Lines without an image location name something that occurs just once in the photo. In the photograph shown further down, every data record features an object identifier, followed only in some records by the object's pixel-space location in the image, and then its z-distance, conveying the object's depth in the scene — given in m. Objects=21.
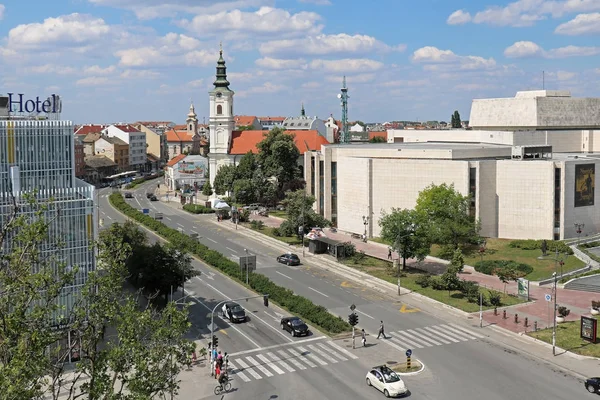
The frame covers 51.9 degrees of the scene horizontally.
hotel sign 41.94
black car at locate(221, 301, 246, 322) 49.88
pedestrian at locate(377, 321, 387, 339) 45.69
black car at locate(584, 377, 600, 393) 35.53
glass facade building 39.34
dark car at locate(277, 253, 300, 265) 71.44
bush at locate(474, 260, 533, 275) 65.03
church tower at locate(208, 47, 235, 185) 128.38
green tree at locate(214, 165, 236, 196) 119.06
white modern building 76.25
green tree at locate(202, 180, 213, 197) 130.88
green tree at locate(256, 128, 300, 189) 115.34
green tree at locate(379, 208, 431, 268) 63.97
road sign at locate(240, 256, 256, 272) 56.56
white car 35.03
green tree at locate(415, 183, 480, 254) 70.06
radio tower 185.69
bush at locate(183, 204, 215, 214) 115.46
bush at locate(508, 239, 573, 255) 70.69
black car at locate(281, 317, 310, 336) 46.44
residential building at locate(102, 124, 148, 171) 195.98
